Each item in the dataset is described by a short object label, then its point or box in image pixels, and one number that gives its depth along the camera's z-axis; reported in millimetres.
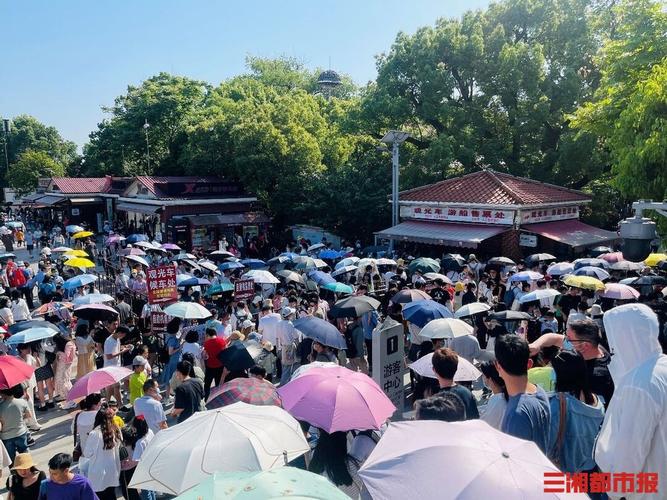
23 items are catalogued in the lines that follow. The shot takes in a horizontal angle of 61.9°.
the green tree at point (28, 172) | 46469
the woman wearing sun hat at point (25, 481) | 4941
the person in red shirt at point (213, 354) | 8648
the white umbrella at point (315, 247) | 20859
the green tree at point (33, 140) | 64938
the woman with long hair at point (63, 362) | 9320
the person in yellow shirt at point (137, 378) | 7281
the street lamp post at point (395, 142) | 20703
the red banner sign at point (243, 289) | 12552
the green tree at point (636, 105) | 13805
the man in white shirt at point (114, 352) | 8922
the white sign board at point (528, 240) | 18812
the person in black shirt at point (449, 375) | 4863
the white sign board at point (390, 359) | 7047
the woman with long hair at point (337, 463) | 4957
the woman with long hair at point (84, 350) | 9680
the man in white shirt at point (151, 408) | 6254
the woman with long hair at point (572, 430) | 3797
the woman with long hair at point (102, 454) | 5426
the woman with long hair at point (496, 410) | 4016
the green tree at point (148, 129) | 39281
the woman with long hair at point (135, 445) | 5594
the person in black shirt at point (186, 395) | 6566
